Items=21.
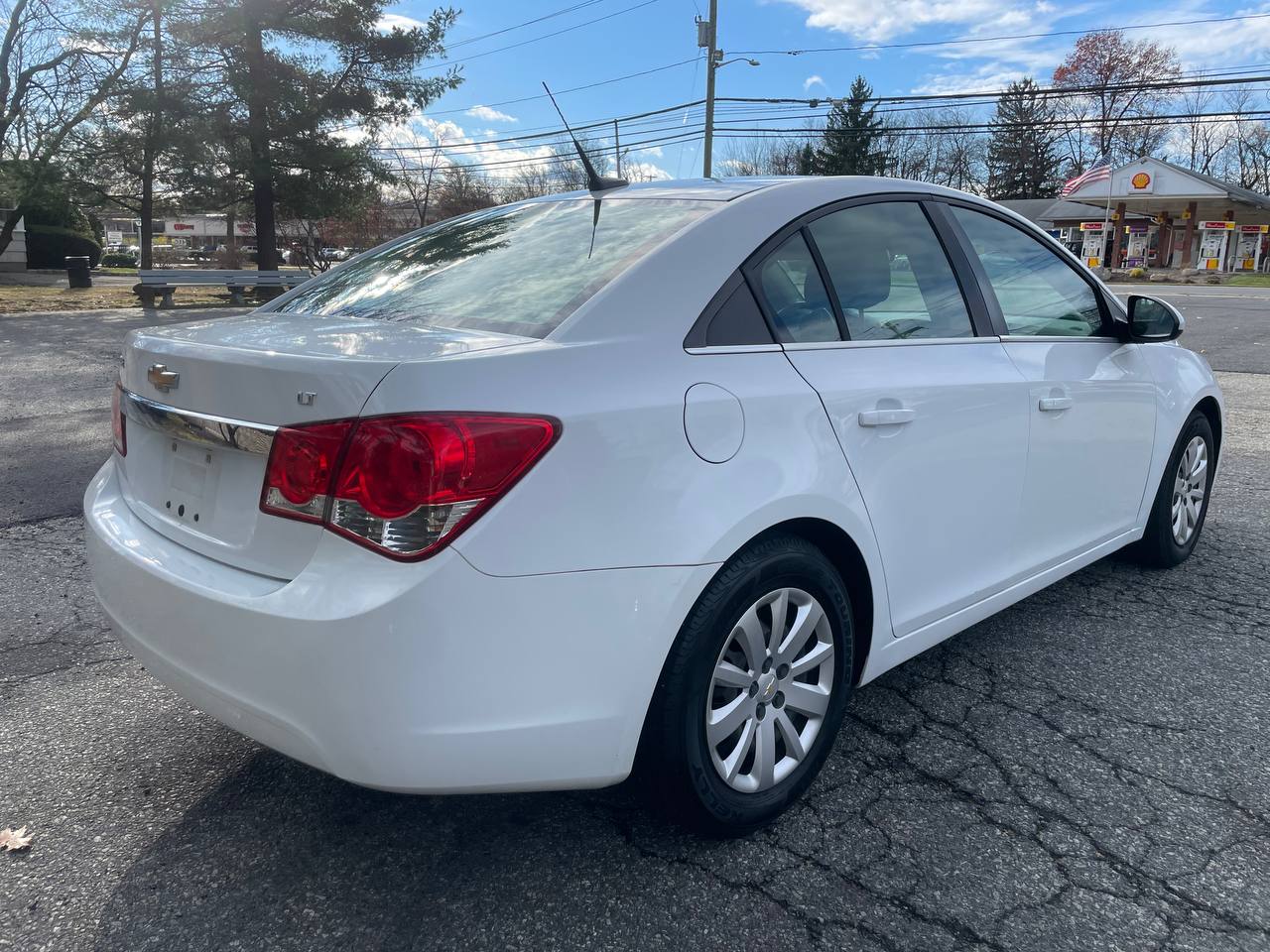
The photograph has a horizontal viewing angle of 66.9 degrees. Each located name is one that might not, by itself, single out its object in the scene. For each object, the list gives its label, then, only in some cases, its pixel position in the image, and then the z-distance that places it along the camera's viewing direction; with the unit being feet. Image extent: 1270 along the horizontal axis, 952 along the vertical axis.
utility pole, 97.81
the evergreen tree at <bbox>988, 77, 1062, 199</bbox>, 227.61
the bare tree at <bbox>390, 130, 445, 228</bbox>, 158.61
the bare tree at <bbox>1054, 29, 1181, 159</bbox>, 196.65
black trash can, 86.17
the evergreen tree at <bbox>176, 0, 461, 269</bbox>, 68.49
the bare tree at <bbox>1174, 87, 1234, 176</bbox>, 245.86
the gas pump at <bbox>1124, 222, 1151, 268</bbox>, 179.73
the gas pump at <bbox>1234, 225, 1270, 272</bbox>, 187.32
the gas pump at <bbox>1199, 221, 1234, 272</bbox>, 168.66
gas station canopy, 160.04
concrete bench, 65.41
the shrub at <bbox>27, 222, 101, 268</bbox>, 120.26
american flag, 122.42
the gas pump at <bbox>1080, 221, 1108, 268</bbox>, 182.09
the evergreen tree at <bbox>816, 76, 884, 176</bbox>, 172.90
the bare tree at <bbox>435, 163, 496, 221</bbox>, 163.02
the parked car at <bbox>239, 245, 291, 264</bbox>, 154.32
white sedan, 6.01
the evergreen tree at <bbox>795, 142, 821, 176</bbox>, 176.45
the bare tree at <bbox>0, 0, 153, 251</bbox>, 68.33
